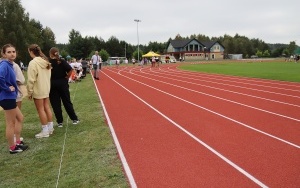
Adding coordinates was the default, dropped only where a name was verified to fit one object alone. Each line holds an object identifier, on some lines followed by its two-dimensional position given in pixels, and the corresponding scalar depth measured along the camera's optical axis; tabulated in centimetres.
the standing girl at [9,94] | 420
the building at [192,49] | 6858
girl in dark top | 542
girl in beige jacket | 490
